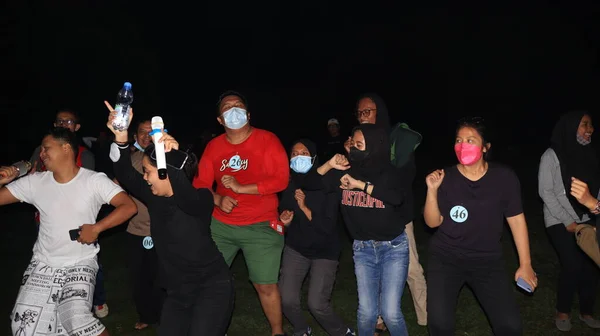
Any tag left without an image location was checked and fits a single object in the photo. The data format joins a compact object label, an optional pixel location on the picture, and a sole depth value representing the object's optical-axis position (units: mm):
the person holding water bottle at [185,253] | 3922
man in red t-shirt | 5242
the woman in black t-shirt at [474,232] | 4176
